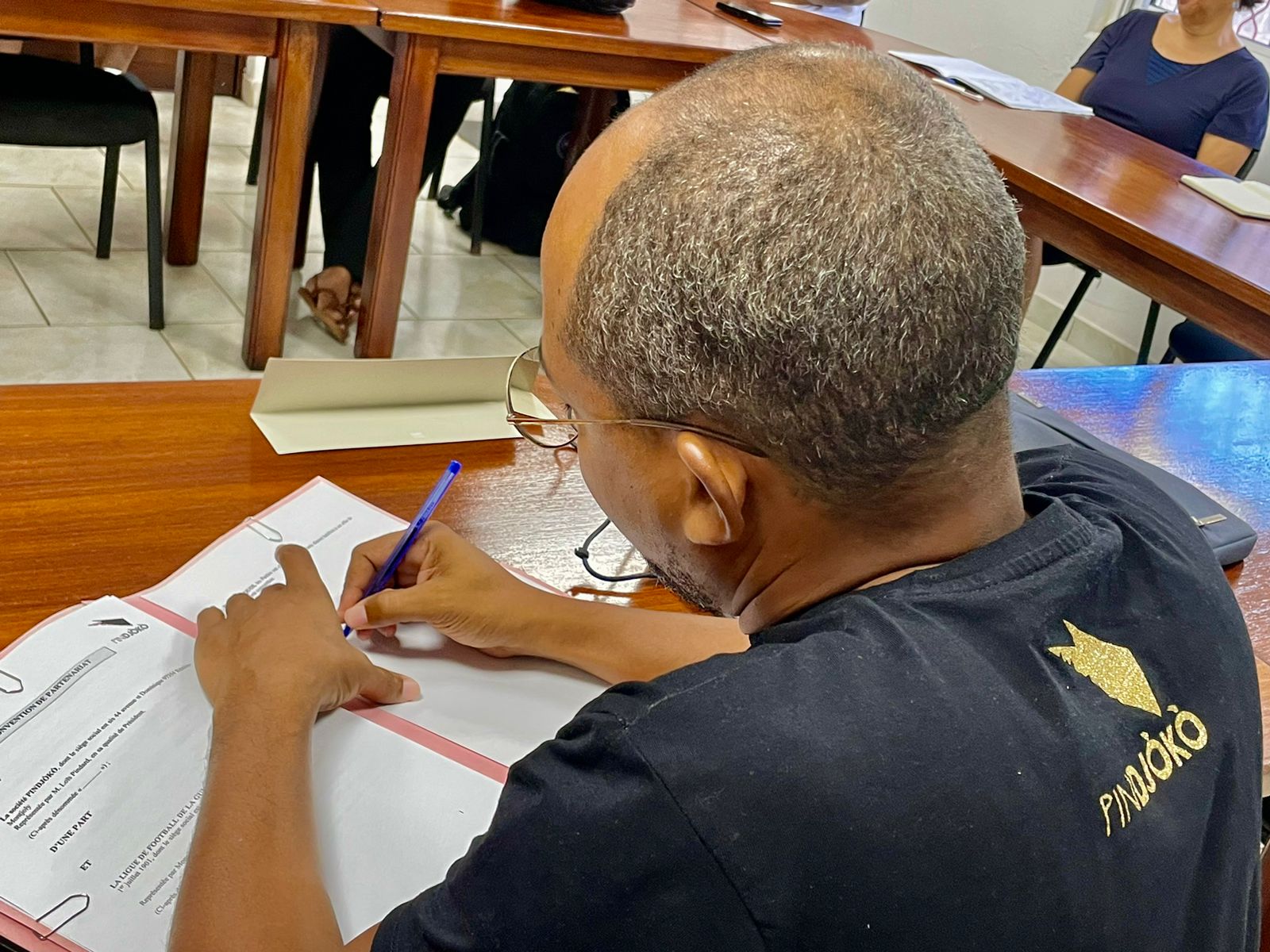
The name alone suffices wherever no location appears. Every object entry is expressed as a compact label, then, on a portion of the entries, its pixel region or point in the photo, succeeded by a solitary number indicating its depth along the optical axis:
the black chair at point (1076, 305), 3.49
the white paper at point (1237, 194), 2.43
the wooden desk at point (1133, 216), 2.01
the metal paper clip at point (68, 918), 0.68
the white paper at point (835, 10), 3.46
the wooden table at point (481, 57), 2.39
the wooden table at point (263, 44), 2.08
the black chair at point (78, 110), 2.47
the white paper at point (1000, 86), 3.05
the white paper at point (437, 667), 0.88
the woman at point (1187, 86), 3.46
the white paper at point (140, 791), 0.71
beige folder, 1.13
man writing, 0.55
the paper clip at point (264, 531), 1.00
